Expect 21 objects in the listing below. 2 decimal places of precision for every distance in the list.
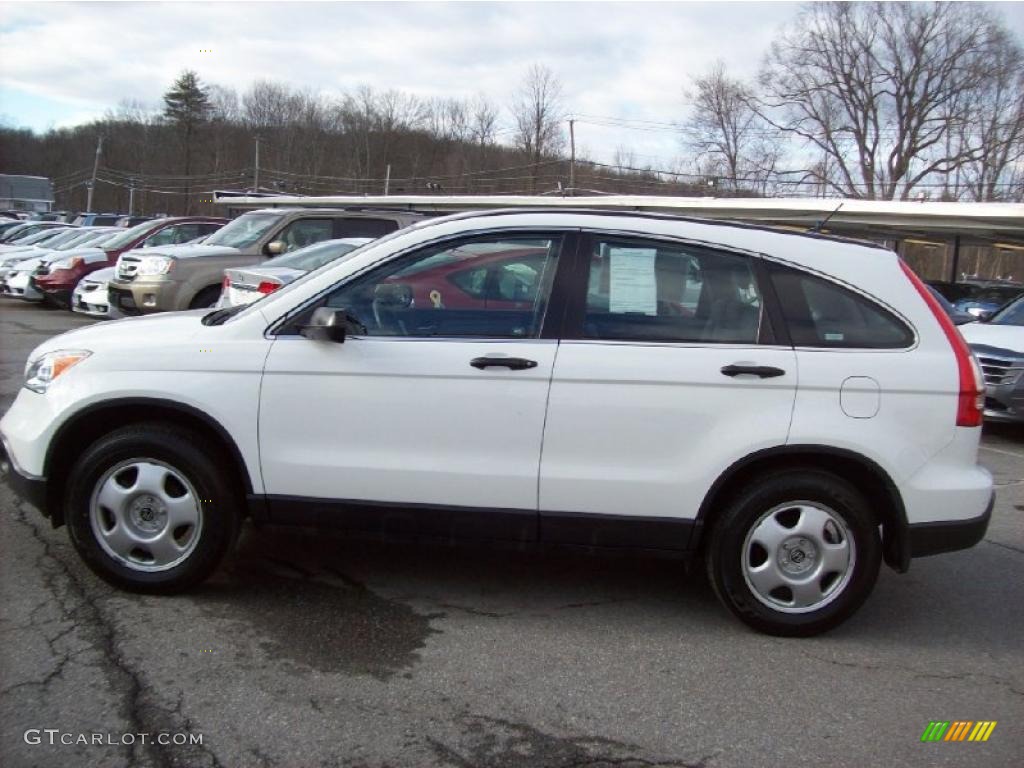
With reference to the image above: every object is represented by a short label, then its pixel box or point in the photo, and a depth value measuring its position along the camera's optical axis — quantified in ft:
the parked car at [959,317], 34.32
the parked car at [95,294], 46.83
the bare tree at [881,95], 171.25
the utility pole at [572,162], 158.75
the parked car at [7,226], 95.53
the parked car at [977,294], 54.70
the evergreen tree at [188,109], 253.24
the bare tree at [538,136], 214.28
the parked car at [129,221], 112.16
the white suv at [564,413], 12.41
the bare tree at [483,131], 233.76
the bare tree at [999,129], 148.15
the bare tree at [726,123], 178.29
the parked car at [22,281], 56.75
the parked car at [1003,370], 27.58
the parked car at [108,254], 52.90
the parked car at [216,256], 38.14
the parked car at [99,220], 119.44
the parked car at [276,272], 29.14
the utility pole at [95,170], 236.73
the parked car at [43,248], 61.31
